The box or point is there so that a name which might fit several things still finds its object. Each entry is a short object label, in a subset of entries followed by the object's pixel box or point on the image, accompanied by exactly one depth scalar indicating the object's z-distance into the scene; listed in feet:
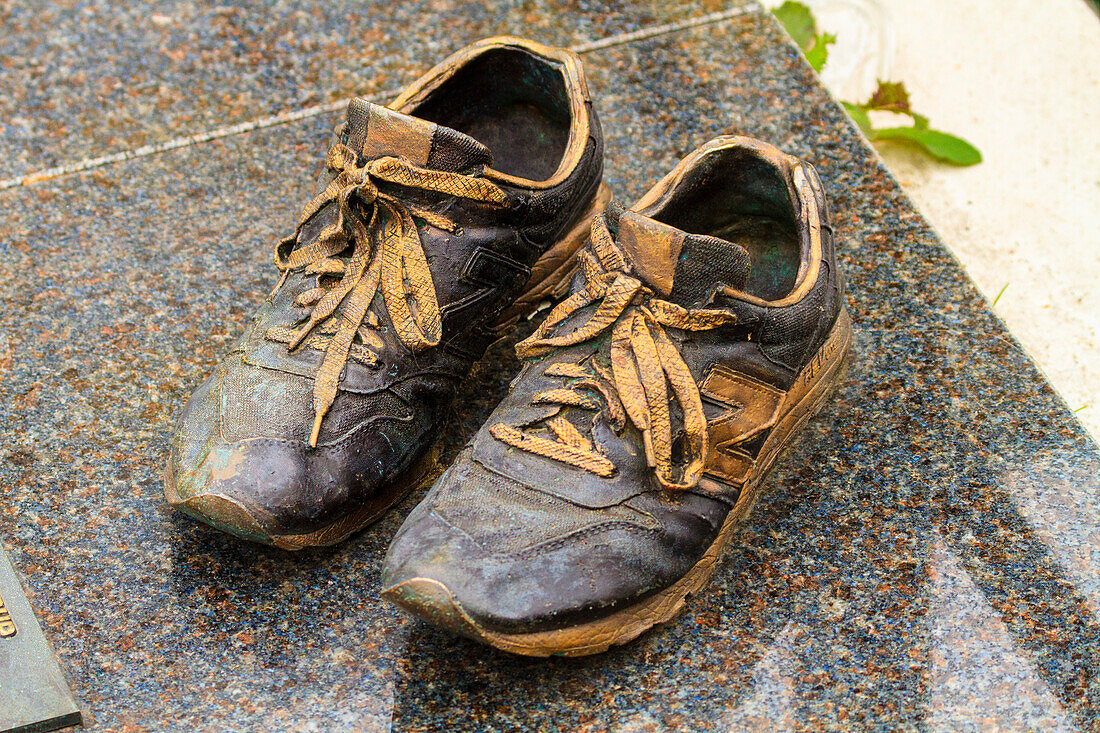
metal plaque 5.21
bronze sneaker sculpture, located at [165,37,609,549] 5.62
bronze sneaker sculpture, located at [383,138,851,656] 5.08
